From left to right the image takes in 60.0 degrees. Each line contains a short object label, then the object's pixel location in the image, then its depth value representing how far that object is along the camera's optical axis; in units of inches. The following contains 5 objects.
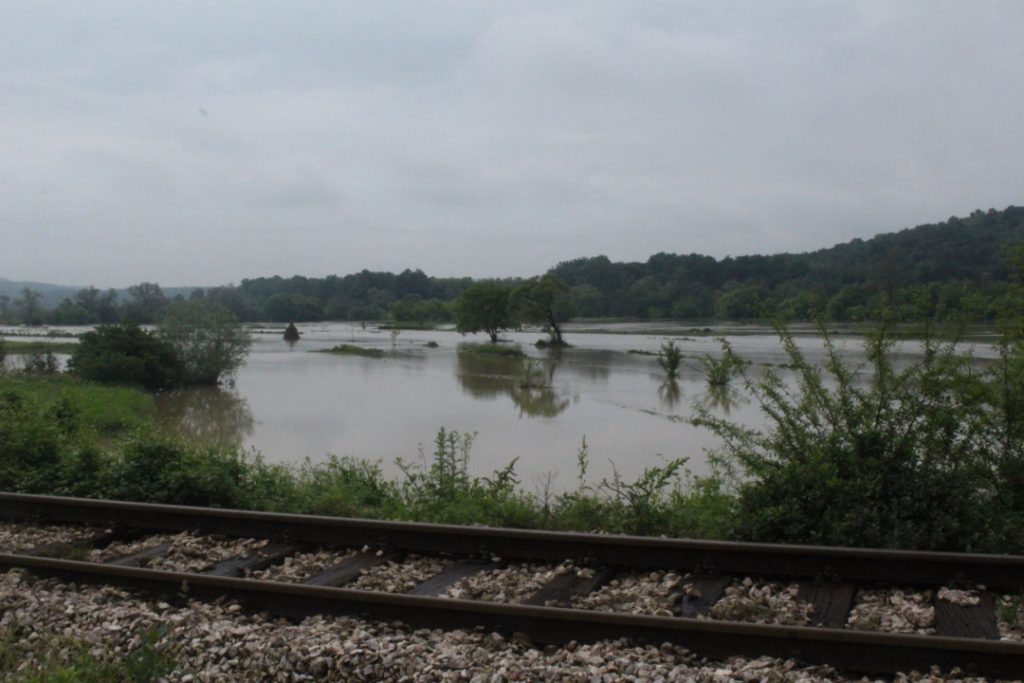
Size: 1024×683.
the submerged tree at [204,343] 1294.3
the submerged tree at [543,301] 2354.8
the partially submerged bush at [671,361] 1247.2
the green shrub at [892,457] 245.6
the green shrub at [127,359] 1164.5
